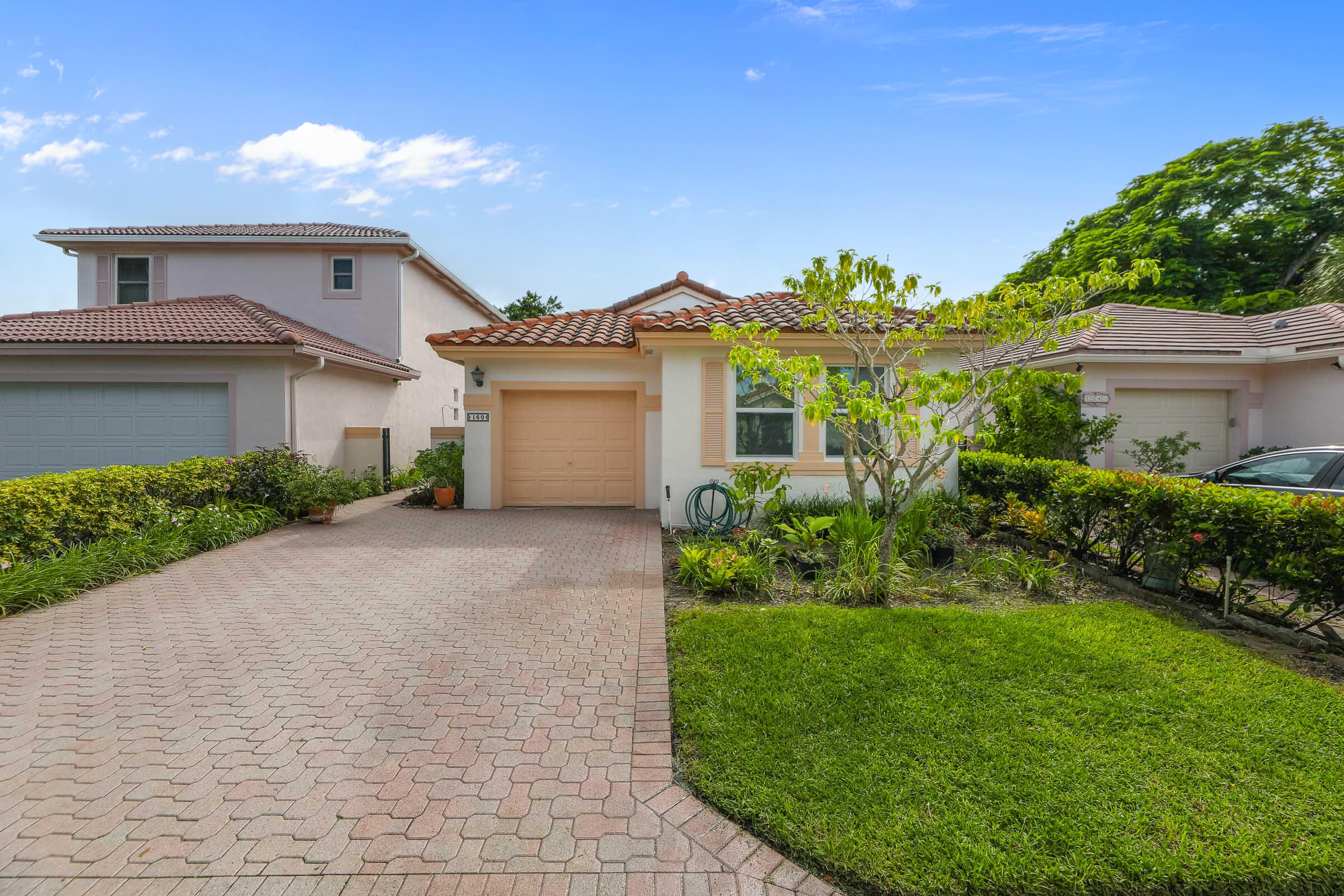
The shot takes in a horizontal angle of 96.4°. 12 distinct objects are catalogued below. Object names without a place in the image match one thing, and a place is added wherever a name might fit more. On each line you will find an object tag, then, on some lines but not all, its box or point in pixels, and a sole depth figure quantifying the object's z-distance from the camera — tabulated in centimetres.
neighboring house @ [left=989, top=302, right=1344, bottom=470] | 1170
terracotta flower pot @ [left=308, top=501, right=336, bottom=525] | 1060
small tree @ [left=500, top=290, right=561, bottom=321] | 3522
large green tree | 2258
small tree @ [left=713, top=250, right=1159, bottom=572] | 614
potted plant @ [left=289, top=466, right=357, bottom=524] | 1046
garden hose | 961
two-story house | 1169
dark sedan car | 721
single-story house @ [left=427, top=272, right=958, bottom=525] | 1002
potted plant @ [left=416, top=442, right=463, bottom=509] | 1209
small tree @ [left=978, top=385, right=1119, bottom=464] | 1091
